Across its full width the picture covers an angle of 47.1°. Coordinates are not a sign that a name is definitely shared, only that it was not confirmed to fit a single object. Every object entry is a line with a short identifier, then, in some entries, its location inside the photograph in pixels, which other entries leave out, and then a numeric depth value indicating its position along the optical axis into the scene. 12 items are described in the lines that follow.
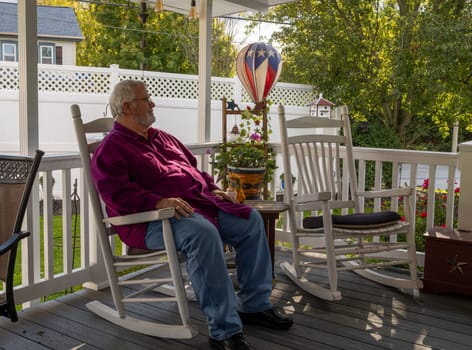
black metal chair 2.49
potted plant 3.48
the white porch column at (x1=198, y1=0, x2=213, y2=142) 4.02
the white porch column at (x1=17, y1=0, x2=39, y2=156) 2.73
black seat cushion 3.05
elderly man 2.35
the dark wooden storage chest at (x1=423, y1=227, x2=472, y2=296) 3.14
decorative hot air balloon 4.34
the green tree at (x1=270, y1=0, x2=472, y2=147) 10.47
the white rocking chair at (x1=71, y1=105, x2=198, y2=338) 2.39
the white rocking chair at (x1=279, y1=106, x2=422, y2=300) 3.04
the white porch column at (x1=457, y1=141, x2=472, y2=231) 3.39
